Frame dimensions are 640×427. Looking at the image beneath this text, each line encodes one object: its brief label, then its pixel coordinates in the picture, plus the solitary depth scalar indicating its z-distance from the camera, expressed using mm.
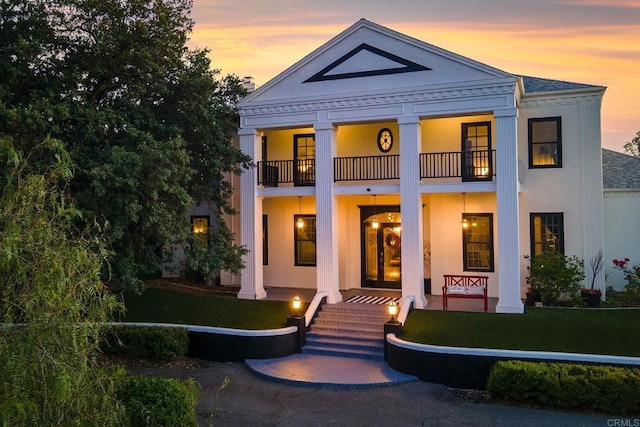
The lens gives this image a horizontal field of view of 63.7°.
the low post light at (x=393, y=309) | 12406
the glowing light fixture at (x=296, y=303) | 13484
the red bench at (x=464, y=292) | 14175
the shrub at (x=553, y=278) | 14523
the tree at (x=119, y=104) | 11875
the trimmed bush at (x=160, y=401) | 6957
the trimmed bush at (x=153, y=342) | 12453
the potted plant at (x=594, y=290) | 14711
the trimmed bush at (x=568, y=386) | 8891
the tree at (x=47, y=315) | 4492
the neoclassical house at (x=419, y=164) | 14461
